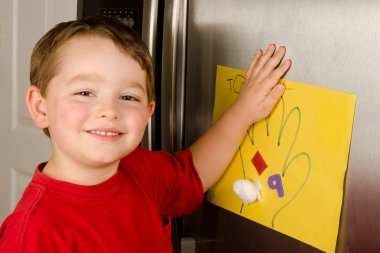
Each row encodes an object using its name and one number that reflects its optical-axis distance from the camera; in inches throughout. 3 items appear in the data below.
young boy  41.6
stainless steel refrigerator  36.2
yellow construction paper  38.6
